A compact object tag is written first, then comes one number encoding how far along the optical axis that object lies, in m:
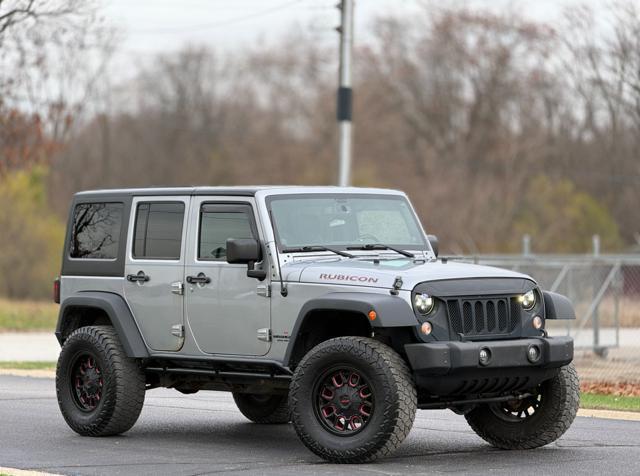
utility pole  25.50
